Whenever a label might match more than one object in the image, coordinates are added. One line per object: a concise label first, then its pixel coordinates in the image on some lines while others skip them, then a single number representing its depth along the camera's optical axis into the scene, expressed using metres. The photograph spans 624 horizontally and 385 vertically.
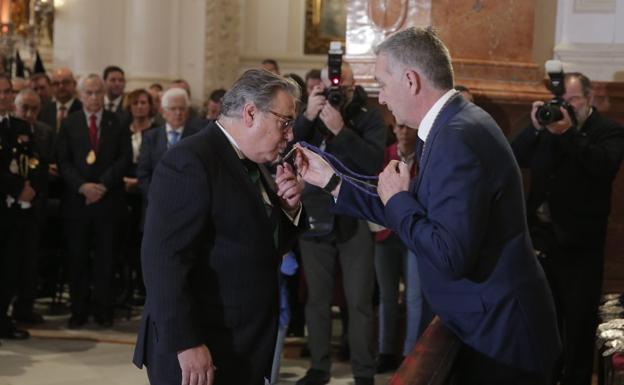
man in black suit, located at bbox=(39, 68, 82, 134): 10.20
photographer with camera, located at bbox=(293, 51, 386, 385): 6.61
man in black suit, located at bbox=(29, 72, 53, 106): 11.39
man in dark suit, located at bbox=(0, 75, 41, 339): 7.96
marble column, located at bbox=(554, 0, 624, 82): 7.32
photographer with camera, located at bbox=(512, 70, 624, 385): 6.42
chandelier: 15.62
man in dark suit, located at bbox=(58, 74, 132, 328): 8.56
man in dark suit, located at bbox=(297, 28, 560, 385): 3.36
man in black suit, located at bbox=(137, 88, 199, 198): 8.38
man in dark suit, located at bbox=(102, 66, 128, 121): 11.39
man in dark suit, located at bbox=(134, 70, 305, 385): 3.54
